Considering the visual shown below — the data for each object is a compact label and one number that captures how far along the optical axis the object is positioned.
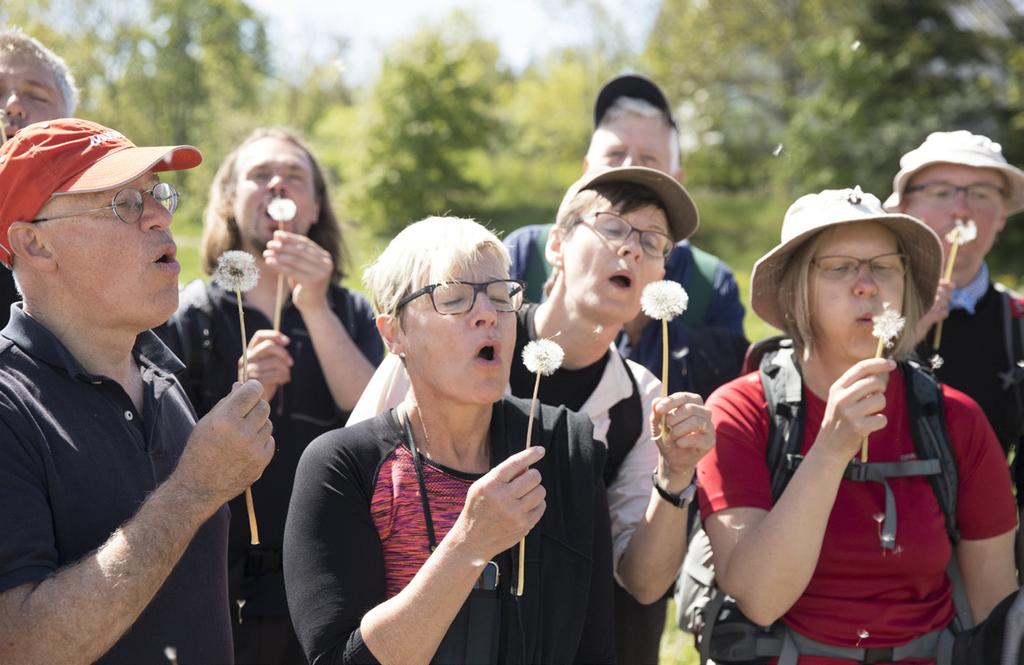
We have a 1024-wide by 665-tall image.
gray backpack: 3.53
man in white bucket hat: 4.72
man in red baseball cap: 2.49
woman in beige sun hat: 3.37
